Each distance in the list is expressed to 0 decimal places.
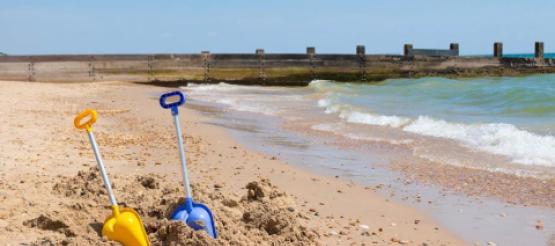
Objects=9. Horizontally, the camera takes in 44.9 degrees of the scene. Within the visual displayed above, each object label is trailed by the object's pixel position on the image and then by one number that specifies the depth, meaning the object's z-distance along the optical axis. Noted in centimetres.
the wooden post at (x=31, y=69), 2664
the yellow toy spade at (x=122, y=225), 360
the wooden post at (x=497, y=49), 3362
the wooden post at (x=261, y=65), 2923
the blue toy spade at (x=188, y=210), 372
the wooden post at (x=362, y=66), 3019
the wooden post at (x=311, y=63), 2966
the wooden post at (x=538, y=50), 3393
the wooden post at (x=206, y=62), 2886
